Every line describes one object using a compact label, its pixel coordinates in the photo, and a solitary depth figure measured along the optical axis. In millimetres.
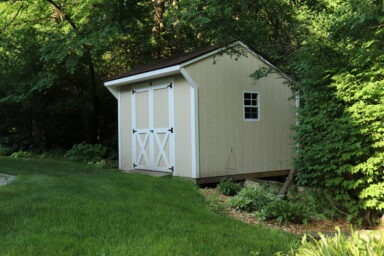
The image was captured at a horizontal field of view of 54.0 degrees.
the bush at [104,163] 11643
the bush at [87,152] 12859
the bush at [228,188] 7026
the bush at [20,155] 14727
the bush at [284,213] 5129
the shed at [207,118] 8547
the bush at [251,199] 5746
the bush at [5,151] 15625
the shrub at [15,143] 16469
